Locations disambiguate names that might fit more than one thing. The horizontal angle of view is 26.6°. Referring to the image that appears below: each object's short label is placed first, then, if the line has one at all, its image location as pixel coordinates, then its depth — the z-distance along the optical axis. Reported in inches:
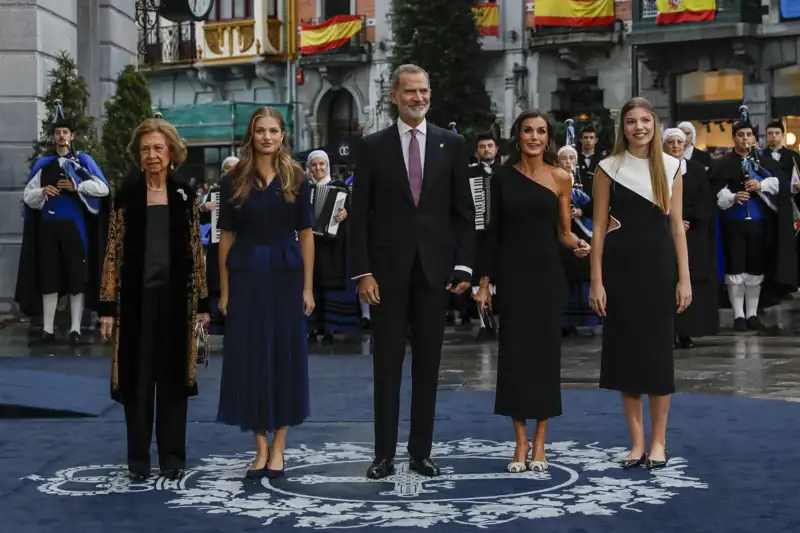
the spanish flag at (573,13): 1558.8
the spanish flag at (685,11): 1440.7
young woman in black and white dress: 352.2
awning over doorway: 1845.5
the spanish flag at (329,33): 1760.6
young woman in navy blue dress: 343.0
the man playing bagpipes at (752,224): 698.2
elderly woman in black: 347.3
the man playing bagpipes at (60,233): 669.3
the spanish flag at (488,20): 1633.9
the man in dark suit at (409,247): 339.9
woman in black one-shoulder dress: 347.9
